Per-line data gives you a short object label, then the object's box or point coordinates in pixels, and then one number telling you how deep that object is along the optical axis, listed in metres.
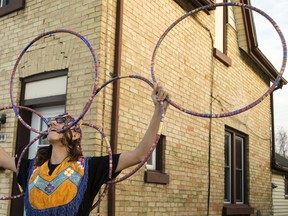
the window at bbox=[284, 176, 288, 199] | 13.09
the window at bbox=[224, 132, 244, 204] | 8.38
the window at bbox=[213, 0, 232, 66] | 8.21
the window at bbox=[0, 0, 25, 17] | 6.05
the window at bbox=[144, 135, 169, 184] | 5.72
